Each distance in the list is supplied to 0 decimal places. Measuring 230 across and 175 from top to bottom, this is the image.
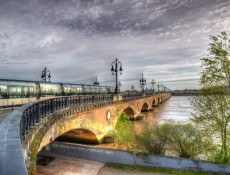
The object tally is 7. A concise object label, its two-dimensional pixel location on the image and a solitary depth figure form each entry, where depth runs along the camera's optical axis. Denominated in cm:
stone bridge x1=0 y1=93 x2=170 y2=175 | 204
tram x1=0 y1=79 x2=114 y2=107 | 2544
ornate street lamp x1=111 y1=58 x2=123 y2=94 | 2483
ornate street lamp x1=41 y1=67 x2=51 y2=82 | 3550
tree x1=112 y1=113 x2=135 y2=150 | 2294
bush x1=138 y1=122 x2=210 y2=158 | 1903
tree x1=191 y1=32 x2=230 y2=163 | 1641
